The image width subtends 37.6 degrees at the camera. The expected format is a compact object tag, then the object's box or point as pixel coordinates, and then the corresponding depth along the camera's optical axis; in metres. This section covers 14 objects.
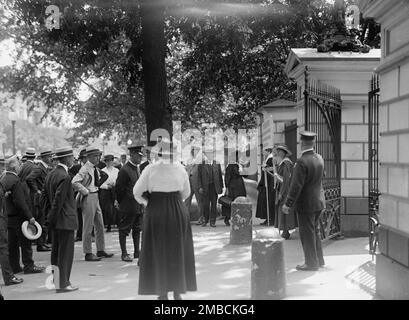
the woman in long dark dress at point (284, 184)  11.89
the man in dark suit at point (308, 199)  8.55
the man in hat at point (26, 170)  11.12
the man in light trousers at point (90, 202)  10.14
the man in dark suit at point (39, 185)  11.13
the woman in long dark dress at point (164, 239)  6.77
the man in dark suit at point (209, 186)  15.00
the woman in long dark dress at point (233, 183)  15.10
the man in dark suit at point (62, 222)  7.68
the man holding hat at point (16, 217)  8.80
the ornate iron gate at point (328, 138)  10.77
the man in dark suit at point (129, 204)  10.02
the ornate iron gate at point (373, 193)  8.69
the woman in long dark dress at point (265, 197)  14.55
